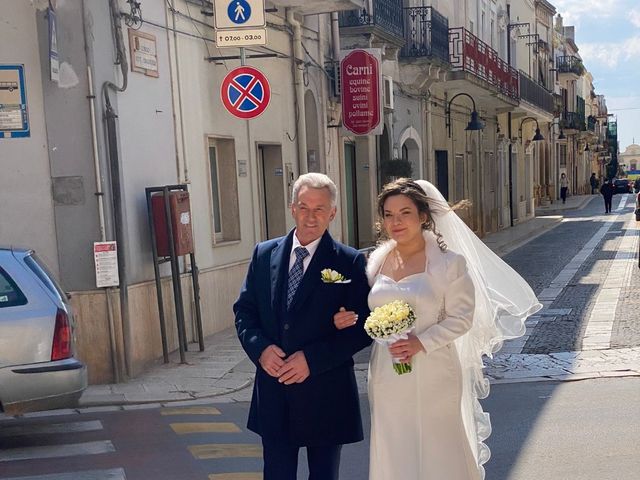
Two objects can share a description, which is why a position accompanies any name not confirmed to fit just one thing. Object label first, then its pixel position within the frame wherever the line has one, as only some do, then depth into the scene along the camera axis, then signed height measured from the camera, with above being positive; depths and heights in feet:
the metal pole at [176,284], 31.12 -4.33
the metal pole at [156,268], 31.27 -3.63
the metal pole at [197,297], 33.60 -5.17
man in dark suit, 13.20 -2.79
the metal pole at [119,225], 29.45 -1.88
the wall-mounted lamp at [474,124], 77.33 +2.51
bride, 13.51 -3.12
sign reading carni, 52.60 +4.02
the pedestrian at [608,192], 136.36 -7.73
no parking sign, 34.32 +2.88
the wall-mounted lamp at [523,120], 127.03 +4.17
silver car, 20.89 -4.14
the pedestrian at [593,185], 241.14 -11.64
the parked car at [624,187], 248.11 -12.67
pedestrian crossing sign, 33.99 +6.01
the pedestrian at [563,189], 172.85 -8.56
